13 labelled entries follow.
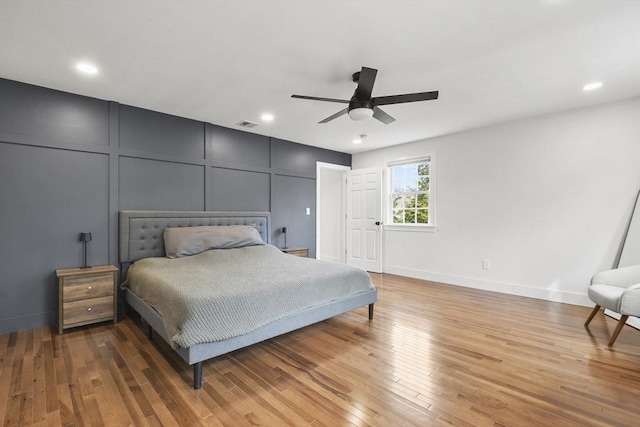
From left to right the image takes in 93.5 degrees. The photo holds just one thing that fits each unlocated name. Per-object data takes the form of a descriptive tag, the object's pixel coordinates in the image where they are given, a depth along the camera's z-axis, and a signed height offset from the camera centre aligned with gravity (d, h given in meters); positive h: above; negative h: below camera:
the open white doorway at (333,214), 6.53 -0.02
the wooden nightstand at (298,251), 4.98 -0.64
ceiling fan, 2.44 +1.00
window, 5.36 +0.39
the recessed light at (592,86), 3.08 +1.32
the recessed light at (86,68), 2.69 +1.33
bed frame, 2.09 -0.59
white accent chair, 2.45 -0.72
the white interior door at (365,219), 5.81 -0.11
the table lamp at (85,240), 3.24 -0.29
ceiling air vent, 4.34 +1.32
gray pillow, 3.62 -0.32
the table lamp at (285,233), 5.26 -0.35
